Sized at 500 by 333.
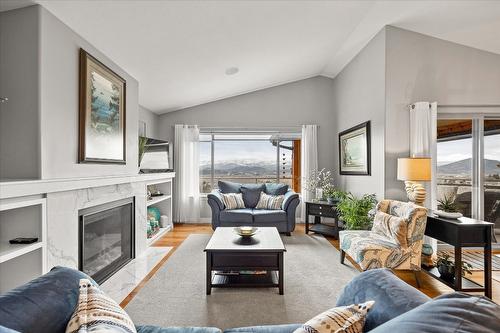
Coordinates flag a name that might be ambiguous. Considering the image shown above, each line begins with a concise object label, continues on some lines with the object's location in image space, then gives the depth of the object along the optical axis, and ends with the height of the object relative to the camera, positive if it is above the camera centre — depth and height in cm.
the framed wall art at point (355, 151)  423 +26
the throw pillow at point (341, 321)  94 -54
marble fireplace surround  187 -30
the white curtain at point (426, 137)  356 +37
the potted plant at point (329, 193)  491 -51
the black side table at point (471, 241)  255 -69
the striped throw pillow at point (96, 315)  91 -52
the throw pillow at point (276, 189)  530 -44
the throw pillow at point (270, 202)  505 -66
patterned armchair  276 -81
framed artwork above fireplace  264 +56
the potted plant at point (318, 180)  570 -30
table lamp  313 -8
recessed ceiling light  436 +151
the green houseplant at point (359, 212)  386 -65
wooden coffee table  266 -95
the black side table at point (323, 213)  474 -83
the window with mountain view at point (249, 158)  612 +17
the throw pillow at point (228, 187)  539 -41
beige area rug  225 -122
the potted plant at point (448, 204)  380 -53
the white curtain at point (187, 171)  586 -11
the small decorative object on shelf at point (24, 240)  197 -53
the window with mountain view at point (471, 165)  396 +1
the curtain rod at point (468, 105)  378 +81
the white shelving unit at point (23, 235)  204 -51
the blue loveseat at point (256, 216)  475 -85
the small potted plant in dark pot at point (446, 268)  274 -103
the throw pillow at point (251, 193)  523 -52
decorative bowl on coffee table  304 -72
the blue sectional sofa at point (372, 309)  66 -49
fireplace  271 -81
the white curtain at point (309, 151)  585 +31
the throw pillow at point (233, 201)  501 -64
